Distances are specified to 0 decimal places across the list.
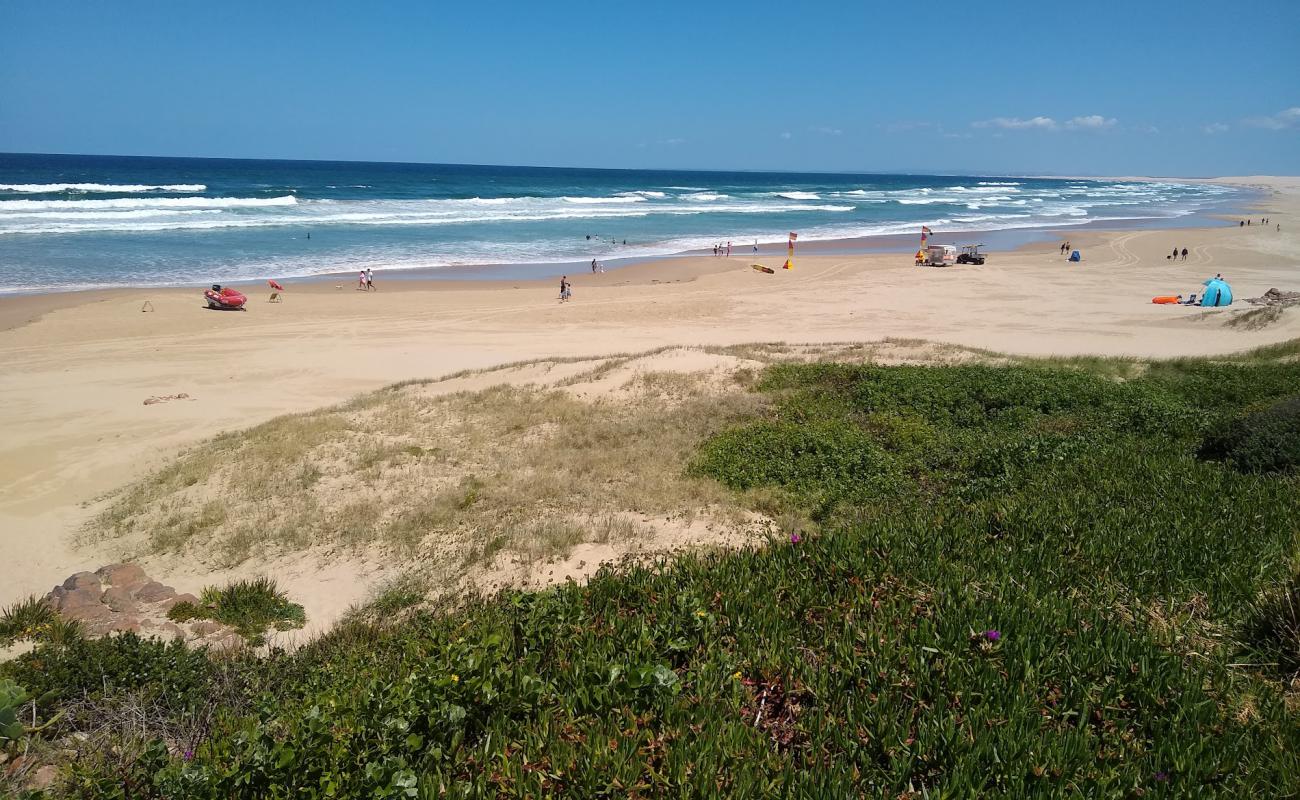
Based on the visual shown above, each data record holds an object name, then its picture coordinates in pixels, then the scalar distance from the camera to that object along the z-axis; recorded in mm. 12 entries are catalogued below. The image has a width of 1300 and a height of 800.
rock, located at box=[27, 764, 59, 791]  3782
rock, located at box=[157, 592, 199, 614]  7262
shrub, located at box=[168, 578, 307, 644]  7129
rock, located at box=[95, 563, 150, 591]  7914
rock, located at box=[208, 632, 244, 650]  6535
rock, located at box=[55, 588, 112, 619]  6984
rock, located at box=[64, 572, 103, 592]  7664
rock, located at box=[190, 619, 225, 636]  6802
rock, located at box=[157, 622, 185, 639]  6703
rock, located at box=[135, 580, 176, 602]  7480
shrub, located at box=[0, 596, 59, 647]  6375
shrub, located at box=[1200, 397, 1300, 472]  6945
